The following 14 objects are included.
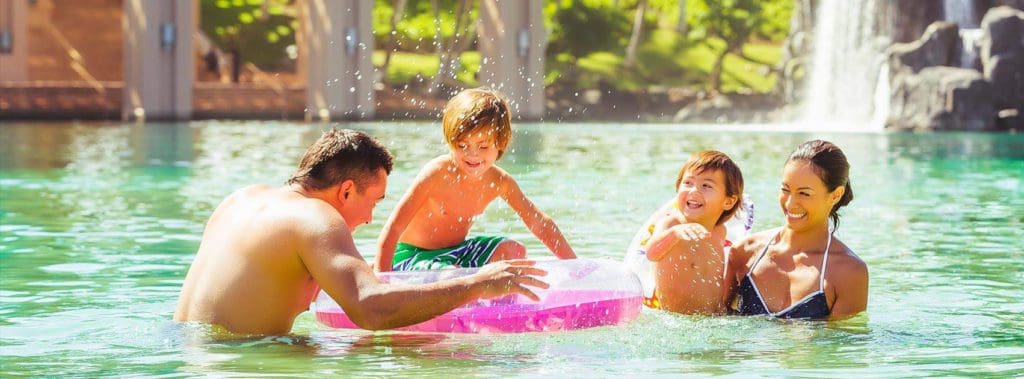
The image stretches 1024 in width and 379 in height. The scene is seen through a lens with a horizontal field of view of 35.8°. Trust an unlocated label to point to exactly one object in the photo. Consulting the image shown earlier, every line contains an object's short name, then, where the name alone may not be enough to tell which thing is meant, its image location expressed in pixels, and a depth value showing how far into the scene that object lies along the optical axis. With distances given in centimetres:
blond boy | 611
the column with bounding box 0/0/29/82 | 3747
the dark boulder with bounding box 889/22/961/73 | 3203
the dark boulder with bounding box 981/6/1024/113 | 3094
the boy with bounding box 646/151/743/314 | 627
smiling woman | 611
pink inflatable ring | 584
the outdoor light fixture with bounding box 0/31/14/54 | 3734
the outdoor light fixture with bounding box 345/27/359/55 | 3694
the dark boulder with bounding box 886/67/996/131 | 3023
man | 490
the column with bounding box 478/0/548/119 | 3909
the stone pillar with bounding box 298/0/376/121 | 3697
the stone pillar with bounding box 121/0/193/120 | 3647
